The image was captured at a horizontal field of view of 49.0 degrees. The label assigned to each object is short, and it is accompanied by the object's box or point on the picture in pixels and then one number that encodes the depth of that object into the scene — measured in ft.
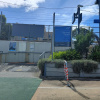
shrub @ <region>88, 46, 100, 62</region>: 27.50
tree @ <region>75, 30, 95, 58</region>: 32.68
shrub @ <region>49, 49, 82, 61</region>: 29.17
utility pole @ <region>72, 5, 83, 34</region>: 44.84
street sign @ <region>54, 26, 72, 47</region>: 39.11
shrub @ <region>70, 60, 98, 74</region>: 25.17
